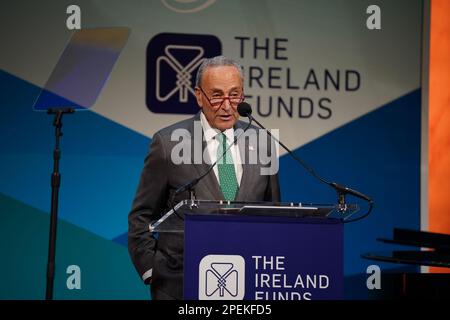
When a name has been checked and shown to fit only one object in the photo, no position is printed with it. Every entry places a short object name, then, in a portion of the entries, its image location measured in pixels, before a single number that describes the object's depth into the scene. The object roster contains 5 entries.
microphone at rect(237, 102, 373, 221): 6.06
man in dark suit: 7.66
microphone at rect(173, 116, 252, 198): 6.03
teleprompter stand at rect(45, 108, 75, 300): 10.05
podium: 5.62
